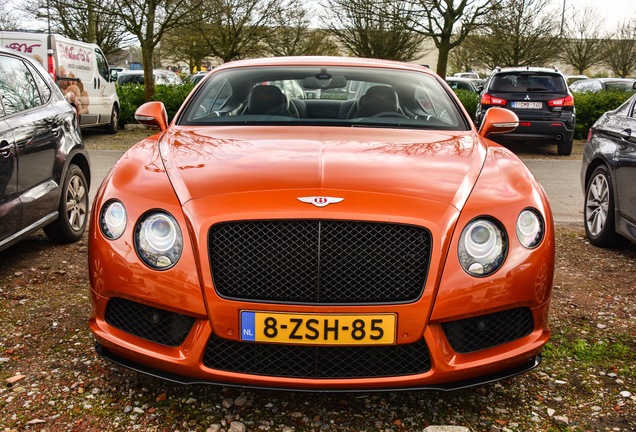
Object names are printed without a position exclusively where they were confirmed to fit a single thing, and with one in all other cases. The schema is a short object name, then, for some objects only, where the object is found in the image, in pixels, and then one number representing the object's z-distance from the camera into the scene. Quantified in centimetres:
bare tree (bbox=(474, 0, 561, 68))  2992
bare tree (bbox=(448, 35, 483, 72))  5267
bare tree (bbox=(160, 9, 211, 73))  3262
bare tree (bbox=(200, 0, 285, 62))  3002
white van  1304
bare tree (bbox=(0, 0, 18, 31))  3847
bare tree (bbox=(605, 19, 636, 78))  4462
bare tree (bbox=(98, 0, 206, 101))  1767
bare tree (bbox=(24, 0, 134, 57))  1795
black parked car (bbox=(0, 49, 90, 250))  440
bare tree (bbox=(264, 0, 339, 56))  3142
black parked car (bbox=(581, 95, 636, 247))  509
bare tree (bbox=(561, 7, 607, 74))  4672
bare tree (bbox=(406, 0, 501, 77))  2159
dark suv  1251
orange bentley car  248
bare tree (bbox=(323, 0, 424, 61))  2723
